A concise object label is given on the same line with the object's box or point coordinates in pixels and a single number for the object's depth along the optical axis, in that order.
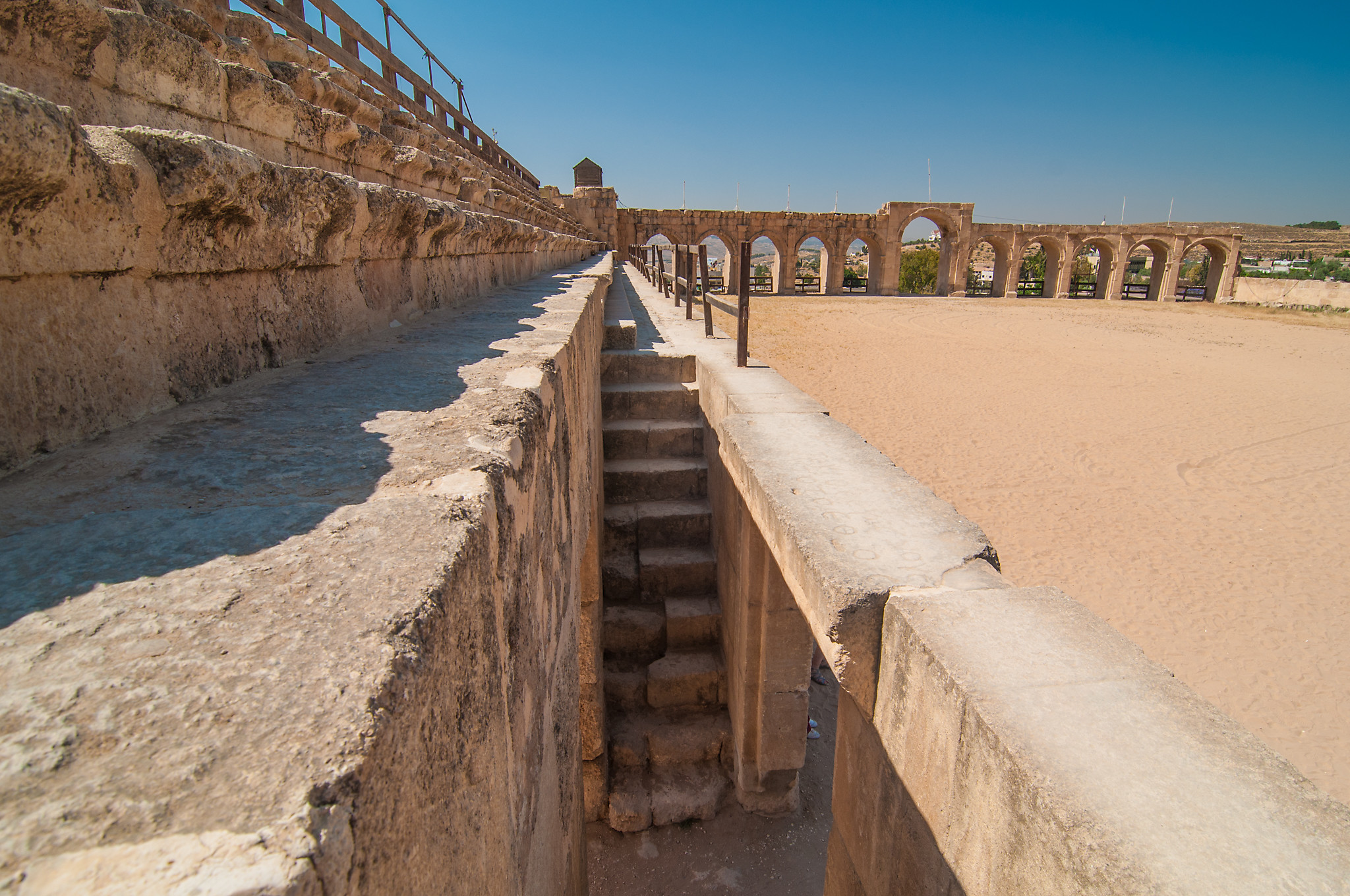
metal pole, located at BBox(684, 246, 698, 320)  7.26
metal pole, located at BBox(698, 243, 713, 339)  5.89
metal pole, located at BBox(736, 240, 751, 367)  4.65
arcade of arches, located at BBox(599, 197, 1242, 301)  28.33
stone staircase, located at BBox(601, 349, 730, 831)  4.45
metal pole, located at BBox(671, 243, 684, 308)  8.83
